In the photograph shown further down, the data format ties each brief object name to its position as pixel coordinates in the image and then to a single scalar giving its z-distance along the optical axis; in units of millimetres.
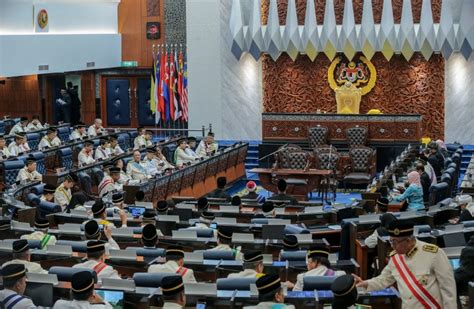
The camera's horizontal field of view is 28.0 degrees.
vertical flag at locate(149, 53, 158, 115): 30219
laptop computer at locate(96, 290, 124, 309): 8211
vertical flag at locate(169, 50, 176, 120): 29406
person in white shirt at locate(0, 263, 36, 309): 7623
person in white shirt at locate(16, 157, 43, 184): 18659
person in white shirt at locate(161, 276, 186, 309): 7258
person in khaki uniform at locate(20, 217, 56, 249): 11461
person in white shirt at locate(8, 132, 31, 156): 21953
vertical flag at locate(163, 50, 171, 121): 29406
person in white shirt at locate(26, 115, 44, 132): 26172
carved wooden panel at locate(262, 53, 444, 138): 27312
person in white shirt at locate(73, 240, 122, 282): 9328
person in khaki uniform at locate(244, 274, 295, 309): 6934
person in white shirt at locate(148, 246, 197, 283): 9016
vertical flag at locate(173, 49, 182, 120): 29406
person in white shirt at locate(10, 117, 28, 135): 25680
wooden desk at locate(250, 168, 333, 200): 21281
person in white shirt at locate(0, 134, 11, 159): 21211
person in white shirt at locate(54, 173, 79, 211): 16281
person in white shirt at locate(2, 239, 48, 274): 9602
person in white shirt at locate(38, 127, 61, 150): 23103
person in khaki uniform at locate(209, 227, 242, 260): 10648
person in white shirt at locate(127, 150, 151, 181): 19812
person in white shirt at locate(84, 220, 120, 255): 11031
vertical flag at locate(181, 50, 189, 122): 29375
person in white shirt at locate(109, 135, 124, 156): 22219
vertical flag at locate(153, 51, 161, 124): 29562
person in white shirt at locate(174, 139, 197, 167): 22156
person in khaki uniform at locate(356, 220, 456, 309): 7027
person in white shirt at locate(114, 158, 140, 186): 18288
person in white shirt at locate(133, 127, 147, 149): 23631
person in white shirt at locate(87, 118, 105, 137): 25191
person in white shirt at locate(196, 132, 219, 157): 22891
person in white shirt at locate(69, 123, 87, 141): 24328
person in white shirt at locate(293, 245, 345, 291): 8734
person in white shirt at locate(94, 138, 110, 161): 21672
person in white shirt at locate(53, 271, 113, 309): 7371
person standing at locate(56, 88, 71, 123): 30844
